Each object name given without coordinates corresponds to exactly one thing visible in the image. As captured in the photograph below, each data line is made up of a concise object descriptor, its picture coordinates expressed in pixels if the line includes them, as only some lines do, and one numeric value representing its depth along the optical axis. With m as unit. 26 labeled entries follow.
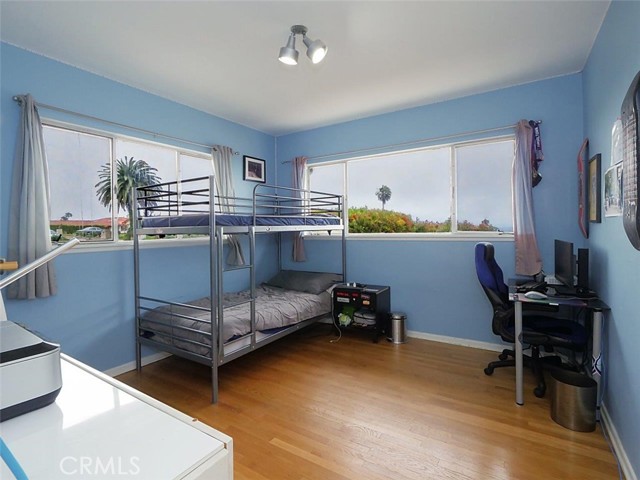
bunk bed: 2.52
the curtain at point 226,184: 3.70
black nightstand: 3.58
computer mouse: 2.23
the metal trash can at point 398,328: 3.57
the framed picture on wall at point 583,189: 2.69
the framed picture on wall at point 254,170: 4.22
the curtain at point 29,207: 2.28
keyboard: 2.59
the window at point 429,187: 3.31
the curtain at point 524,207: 2.99
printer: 0.72
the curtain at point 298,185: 4.40
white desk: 0.60
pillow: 4.00
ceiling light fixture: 2.13
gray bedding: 2.61
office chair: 2.35
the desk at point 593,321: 2.06
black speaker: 2.30
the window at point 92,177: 2.61
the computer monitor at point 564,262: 2.39
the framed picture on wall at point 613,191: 1.80
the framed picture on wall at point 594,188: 2.28
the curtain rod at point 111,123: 2.42
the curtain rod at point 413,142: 3.23
